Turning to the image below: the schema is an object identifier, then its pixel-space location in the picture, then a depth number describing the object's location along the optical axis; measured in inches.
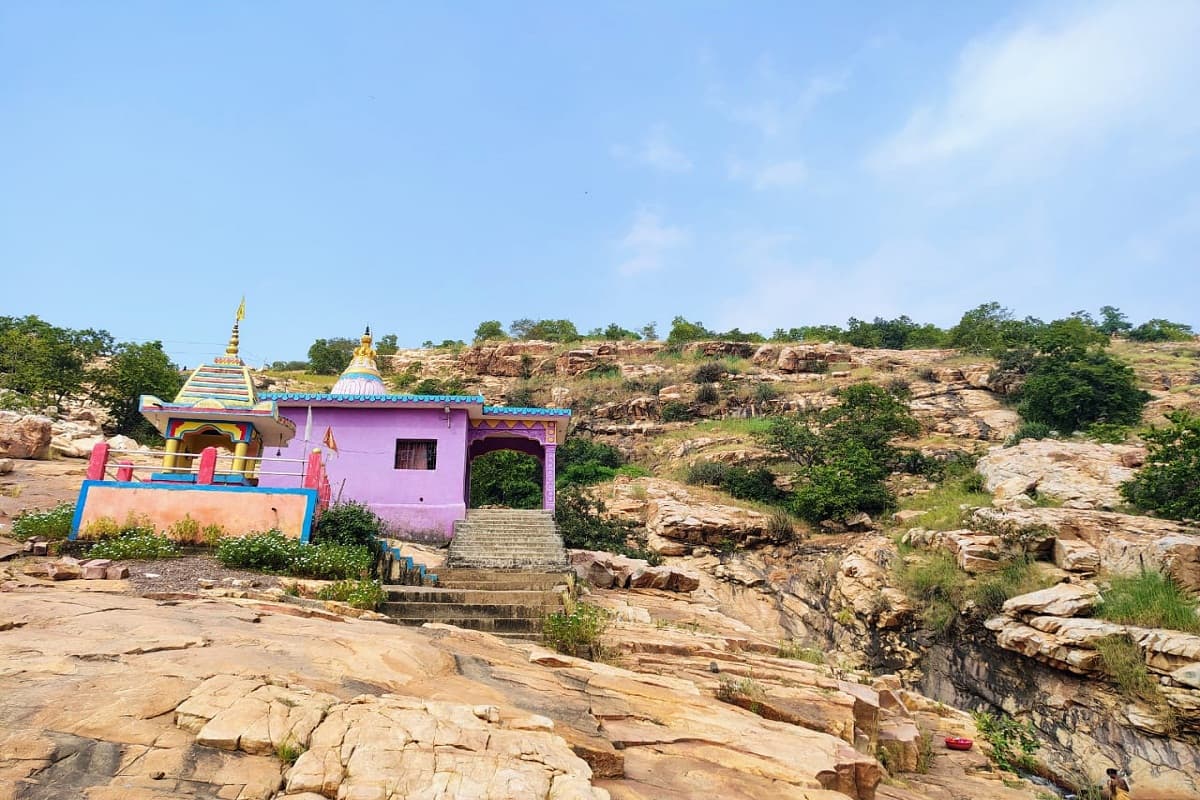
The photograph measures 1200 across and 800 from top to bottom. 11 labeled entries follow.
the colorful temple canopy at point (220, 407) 591.8
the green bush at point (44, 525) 458.6
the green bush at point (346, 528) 503.8
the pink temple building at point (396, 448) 673.6
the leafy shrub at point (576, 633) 336.8
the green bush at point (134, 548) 432.8
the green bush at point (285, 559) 434.3
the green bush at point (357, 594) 386.0
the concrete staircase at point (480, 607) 408.5
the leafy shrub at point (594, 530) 747.4
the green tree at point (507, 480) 1056.8
